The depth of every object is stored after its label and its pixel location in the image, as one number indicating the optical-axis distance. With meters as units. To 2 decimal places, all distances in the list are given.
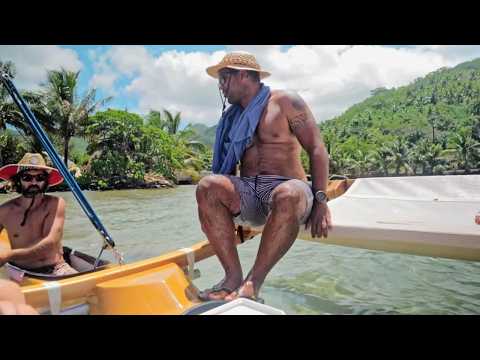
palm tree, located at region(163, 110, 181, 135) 30.61
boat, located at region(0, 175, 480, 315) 1.64
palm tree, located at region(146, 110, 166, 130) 27.31
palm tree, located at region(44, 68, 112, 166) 20.62
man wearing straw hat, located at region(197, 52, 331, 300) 1.81
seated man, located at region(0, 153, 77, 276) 2.24
